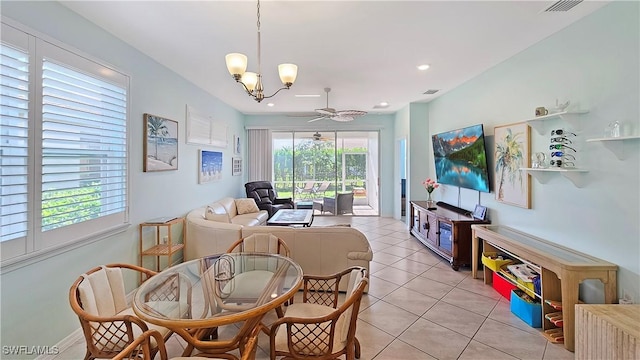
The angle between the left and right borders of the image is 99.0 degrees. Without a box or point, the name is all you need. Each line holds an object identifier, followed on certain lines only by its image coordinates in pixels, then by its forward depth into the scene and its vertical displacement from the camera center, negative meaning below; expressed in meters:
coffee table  4.82 -0.71
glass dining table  1.60 -0.79
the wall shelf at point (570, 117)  2.48 +0.61
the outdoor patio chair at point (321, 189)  7.78 -0.25
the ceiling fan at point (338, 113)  4.47 +1.13
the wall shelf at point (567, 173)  2.48 +0.07
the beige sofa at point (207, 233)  3.26 -0.66
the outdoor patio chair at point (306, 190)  7.80 -0.28
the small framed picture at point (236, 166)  6.80 +0.35
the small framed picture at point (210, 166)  5.02 +0.28
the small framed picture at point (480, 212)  3.89 -0.46
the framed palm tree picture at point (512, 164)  3.15 +0.21
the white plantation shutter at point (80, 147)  2.15 +0.30
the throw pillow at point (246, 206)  5.92 -0.56
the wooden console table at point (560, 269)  2.20 -0.75
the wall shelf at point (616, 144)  2.12 +0.29
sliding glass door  7.71 +0.44
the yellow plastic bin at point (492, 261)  3.18 -0.96
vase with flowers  5.18 -0.11
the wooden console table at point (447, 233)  3.85 -0.81
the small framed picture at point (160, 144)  3.36 +0.49
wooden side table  3.20 -0.82
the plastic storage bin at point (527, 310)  2.50 -1.23
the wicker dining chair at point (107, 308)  1.57 -0.81
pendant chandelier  2.16 +0.93
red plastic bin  3.02 -1.20
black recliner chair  6.45 -0.43
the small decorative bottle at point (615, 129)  2.13 +0.40
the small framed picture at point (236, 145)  6.83 +0.91
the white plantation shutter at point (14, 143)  1.83 +0.26
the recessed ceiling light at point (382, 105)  6.03 +1.72
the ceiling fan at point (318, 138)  7.36 +1.17
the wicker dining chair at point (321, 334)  1.61 -0.97
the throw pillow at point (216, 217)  4.08 -0.55
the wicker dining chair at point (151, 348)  1.26 -0.88
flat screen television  3.91 +0.36
